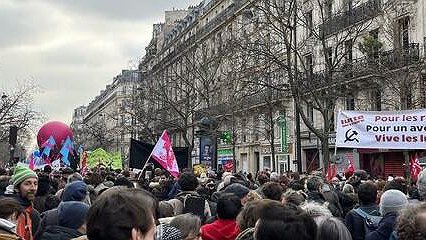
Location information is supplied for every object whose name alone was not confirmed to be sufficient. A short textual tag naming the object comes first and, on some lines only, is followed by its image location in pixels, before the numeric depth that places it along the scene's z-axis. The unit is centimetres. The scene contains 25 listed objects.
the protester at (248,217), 457
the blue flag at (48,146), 2562
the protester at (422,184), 569
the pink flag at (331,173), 1591
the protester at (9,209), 525
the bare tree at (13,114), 4199
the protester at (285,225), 321
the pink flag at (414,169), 1387
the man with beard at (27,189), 675
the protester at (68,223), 486
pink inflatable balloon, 3021
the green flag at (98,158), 3059
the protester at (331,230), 375
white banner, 1143
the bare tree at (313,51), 2245
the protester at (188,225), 490
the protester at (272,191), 738
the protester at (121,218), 286
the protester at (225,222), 571
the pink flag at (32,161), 2336
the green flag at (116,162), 2997
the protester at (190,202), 761
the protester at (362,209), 678
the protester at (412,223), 336
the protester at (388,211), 561
